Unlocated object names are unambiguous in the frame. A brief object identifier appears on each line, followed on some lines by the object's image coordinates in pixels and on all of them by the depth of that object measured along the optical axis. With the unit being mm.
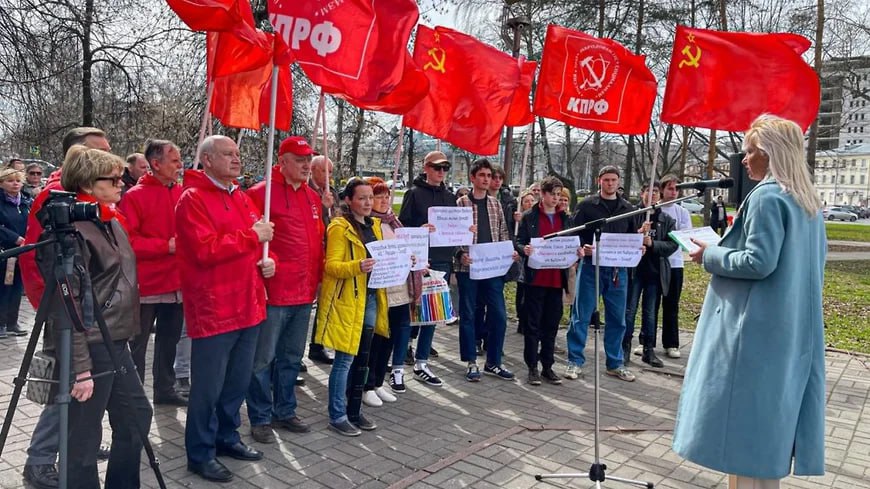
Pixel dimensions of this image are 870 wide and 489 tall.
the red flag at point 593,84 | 6906
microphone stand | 3859
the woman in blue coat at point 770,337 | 3109
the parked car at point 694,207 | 60753
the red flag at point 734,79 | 6637
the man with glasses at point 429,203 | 6332
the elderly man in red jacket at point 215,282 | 3828
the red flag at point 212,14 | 4086
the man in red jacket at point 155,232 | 4770
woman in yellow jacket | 4766
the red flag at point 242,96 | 5844
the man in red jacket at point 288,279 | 4605
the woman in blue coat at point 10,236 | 7777
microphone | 3881
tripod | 2723
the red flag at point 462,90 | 6742
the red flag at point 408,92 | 5844
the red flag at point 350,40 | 4711
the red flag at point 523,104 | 7316
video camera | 2705
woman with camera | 3039
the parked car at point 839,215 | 63103
